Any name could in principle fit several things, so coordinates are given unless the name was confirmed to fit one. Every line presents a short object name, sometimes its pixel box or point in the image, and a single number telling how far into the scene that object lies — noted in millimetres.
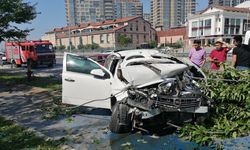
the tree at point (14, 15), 14191
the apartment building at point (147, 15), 195575
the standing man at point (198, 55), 8359
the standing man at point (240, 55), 6992
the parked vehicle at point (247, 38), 8412
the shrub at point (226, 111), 5223
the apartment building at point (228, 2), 125938
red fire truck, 25188
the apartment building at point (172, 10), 161500
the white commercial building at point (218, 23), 70812
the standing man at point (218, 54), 7809
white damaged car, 5396
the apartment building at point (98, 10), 127938
